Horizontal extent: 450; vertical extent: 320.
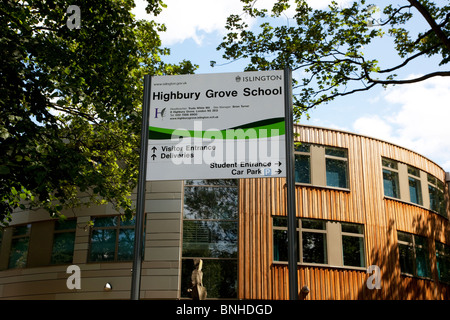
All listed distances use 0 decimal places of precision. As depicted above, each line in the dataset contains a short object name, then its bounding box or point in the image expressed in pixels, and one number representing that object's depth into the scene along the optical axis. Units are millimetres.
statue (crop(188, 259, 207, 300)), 18427
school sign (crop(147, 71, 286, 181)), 5520
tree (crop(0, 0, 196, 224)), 11461
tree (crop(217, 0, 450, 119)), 14508
